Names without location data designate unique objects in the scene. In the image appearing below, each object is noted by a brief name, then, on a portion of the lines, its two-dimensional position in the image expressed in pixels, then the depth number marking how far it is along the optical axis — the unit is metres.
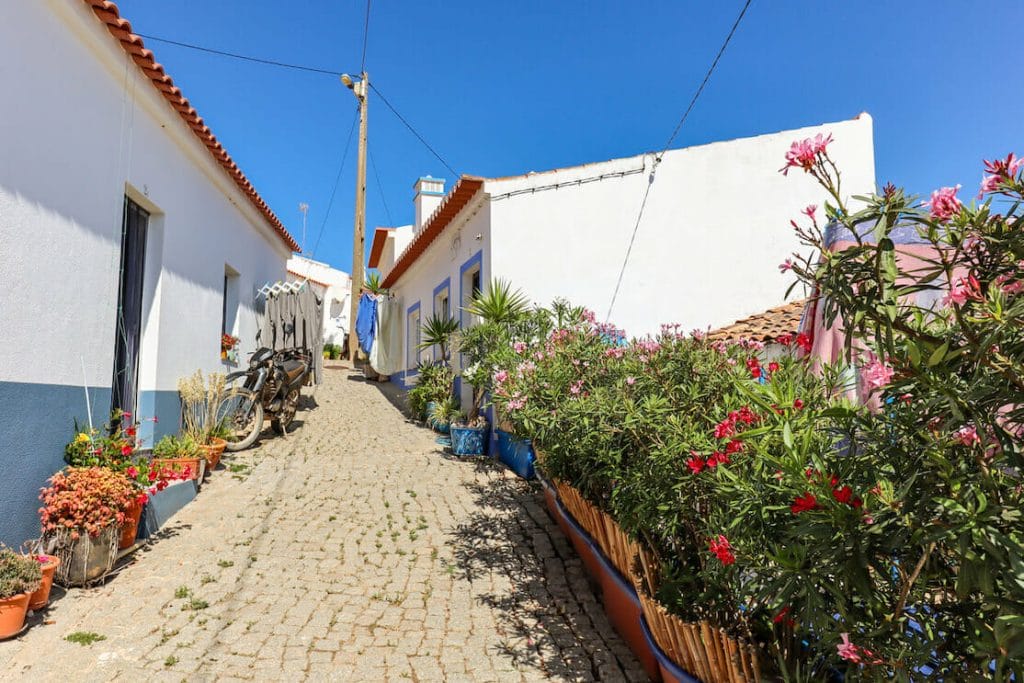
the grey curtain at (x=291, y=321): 10.16
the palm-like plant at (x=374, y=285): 18.41
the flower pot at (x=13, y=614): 3.05
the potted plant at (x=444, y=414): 9.24
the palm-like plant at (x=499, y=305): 7.42
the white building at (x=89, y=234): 3.67
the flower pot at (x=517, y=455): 6.70
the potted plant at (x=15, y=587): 3.06
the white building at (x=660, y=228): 8.10
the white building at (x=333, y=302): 27.34
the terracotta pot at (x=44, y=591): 3.30
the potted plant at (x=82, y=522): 3.68
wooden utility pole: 16.38
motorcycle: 7.73
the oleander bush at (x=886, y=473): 1.17
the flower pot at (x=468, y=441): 7.84
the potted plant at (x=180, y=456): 5.63
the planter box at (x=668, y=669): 2.43
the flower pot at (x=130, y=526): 4.11
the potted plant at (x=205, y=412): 6.40
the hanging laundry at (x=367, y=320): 16.17
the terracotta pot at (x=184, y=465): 5.59
